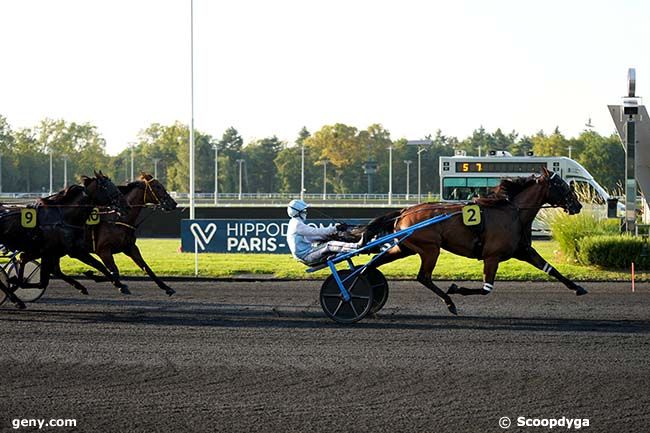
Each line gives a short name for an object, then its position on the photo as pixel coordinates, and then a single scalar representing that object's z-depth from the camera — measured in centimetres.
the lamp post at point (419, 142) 5449
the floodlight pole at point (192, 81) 2761
